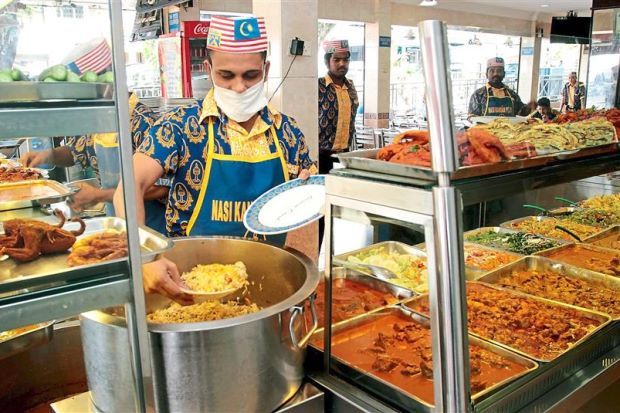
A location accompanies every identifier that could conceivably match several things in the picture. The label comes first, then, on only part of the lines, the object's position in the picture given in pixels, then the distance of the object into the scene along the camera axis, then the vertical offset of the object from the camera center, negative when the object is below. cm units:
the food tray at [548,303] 159 -76
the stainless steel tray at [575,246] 245 -73
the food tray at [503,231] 246 -67
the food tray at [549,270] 221 -75
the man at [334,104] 590 -15
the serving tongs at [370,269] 153 -52
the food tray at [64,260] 104 -32
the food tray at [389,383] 136 -74
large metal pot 117 -58
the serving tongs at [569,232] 273 -71
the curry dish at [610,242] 271 -76
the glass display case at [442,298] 124 -59
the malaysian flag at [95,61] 100 +5
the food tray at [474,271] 212 -71
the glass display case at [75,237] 95 -29
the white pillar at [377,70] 1180 +39
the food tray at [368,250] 151 -45
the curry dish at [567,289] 205 -78
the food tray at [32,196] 134 -26
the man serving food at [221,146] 228 -23
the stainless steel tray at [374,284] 154 -58
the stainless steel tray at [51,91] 95 +0
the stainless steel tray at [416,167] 129 -20
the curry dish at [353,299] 155 -59
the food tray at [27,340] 146 -66
